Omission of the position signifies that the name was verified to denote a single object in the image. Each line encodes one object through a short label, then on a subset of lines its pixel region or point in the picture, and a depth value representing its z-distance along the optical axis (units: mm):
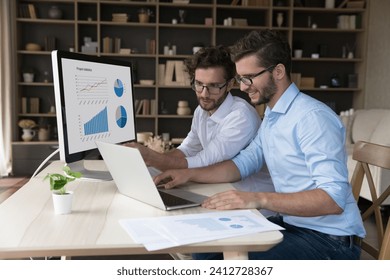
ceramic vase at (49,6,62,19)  5668
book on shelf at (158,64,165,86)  5918
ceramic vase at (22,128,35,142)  5672
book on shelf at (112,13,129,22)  5723
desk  945
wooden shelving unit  5773
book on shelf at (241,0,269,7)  5844
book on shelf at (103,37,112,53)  5762
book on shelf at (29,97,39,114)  5844
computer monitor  1456
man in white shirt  1896
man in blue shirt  1326
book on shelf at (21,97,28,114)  5793
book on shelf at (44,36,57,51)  5773
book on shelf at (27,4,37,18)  5656
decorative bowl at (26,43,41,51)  5711
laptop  1189
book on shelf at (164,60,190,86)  5898
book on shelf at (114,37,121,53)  5832
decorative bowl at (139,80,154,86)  5859
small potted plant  1169
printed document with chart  969
